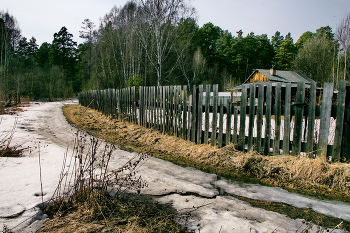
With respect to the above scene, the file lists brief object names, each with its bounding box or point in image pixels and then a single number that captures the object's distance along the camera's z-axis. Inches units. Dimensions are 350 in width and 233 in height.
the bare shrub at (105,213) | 88.3
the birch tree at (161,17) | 759.1
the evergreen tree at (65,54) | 2171.5
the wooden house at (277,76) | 1093.5
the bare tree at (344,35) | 1167.0
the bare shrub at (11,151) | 182.2
